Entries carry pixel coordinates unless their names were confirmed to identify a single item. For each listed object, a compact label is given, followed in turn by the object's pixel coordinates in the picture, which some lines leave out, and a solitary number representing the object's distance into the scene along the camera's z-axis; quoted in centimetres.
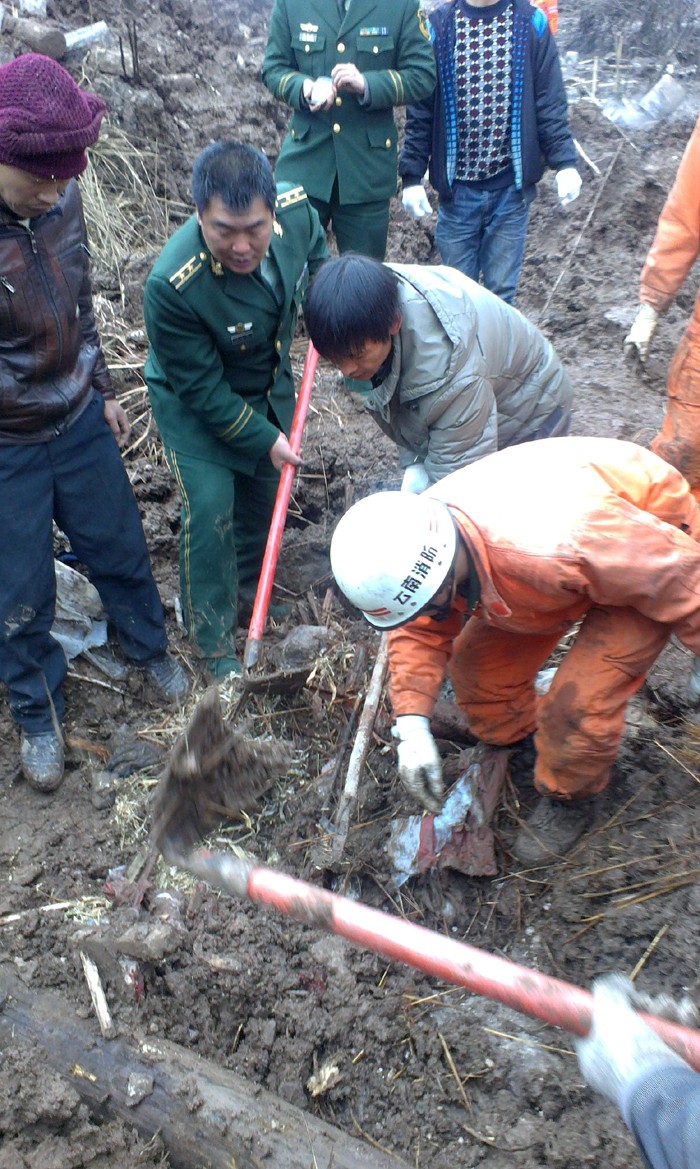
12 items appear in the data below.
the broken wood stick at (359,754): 287
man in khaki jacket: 257
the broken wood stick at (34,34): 575
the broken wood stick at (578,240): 622
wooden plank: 201
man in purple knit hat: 249
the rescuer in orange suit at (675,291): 338
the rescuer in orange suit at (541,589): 211
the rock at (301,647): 346
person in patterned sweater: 407
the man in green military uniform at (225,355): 291
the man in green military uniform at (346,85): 407
